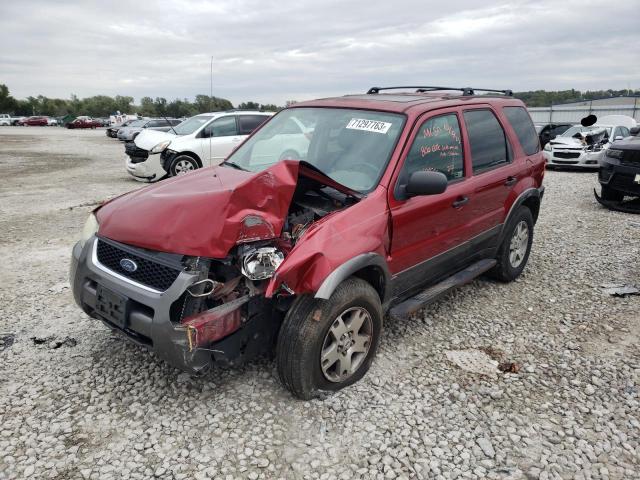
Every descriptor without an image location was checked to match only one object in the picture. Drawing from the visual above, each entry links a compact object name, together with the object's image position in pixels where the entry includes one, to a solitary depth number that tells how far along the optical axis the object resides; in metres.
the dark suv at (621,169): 8.09
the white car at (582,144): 14.55
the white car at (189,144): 10.41
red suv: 2.62
